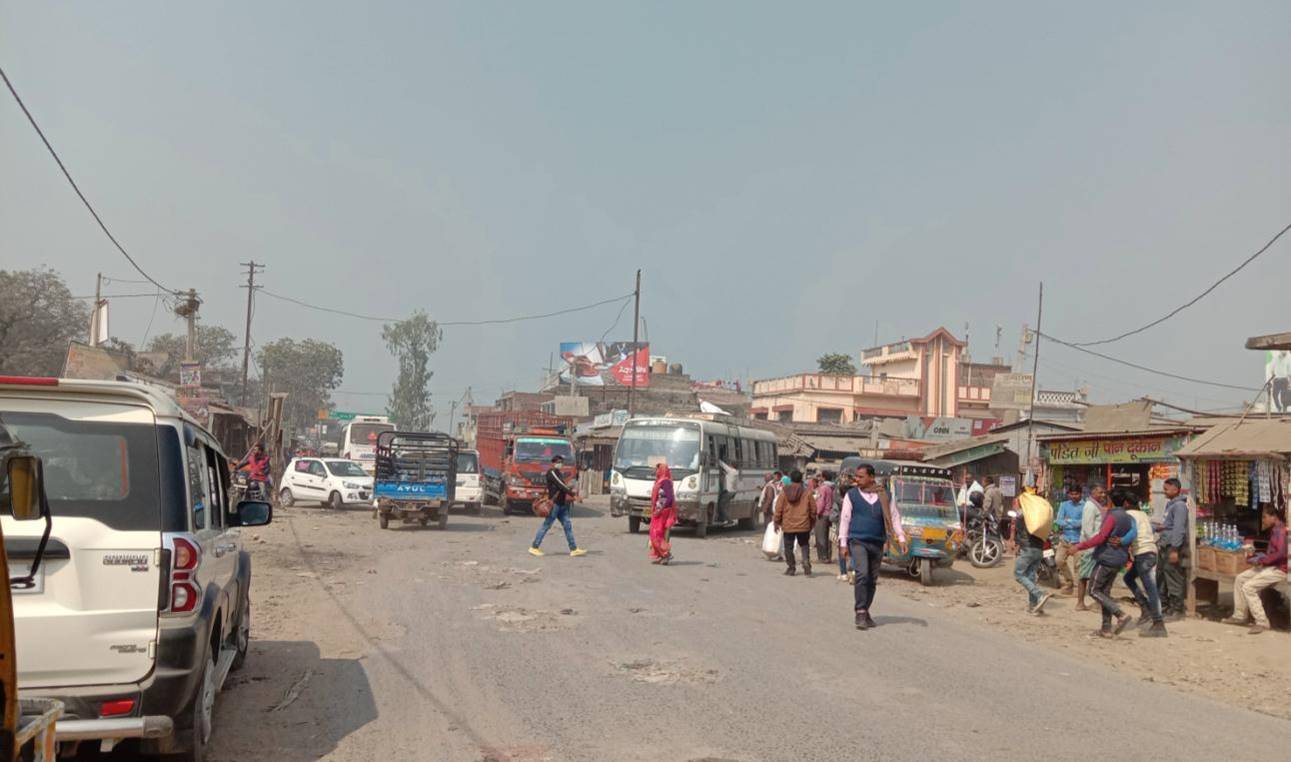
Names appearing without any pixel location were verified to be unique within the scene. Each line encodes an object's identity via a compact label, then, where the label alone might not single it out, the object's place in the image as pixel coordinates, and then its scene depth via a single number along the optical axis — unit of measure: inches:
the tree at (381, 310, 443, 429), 3838.6
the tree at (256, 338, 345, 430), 4116.6
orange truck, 1218.6
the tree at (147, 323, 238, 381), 3336.6
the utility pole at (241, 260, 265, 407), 2054.3
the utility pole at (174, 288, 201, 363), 1732.3
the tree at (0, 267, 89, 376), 1293.1
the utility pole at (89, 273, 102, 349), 1466.8
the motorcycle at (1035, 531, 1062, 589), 683.4
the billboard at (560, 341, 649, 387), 2869.1
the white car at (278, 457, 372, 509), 1240.2
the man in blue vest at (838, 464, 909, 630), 434.0
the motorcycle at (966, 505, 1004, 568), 805.9
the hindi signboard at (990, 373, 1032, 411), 1900.8
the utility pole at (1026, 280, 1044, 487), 993.2
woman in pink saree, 672.4
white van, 1181.7
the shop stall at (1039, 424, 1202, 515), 671.8
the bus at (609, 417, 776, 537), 954.1
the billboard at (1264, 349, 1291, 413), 1247.5
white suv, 184.1
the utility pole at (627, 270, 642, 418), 1879.9
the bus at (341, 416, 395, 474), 1813.5
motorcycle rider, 1048.2
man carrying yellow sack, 512.7
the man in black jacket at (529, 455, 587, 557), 675.4
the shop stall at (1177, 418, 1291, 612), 524.1
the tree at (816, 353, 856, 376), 2871.6
